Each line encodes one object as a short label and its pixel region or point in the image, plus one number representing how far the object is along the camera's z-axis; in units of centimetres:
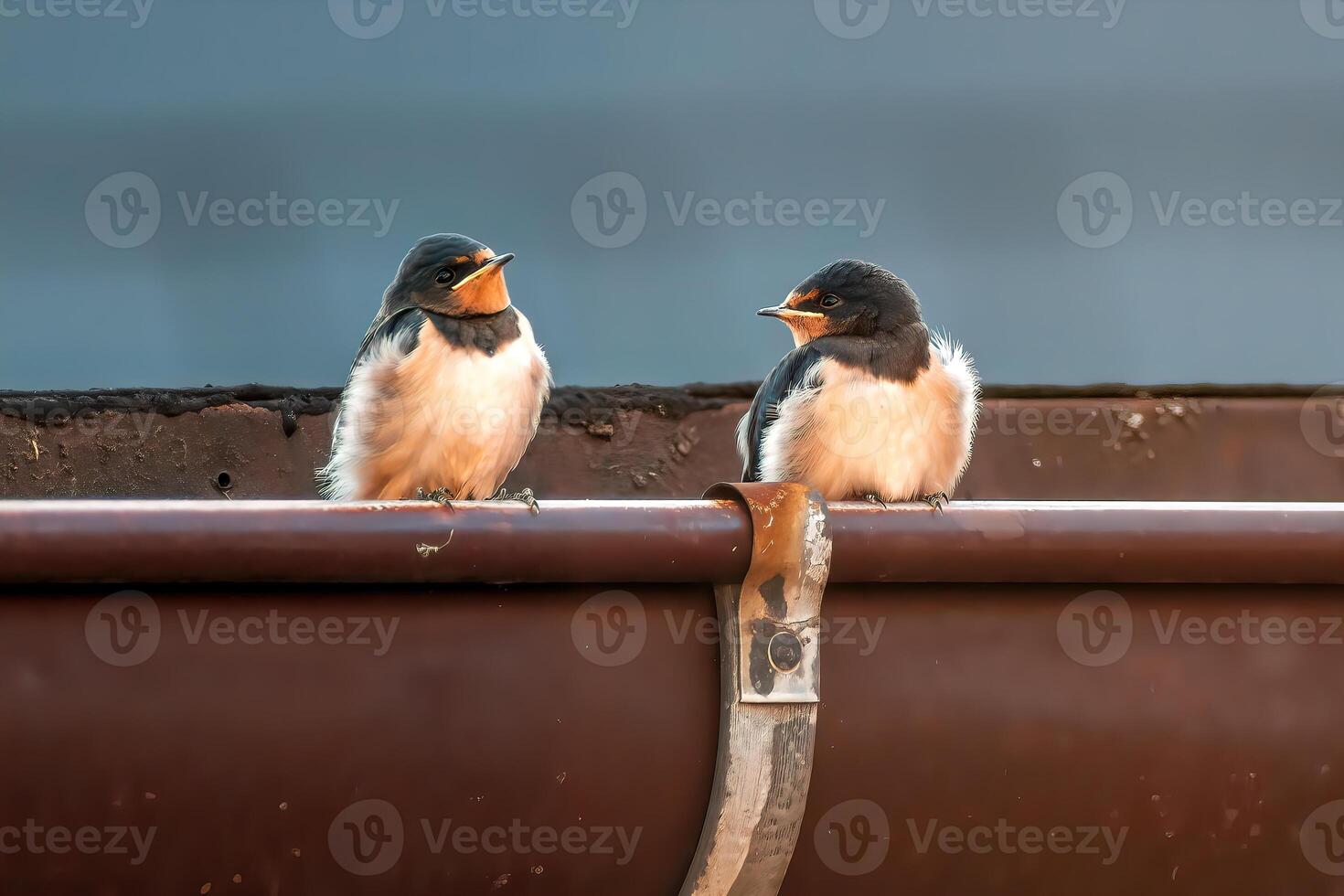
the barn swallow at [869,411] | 530
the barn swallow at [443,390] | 530
